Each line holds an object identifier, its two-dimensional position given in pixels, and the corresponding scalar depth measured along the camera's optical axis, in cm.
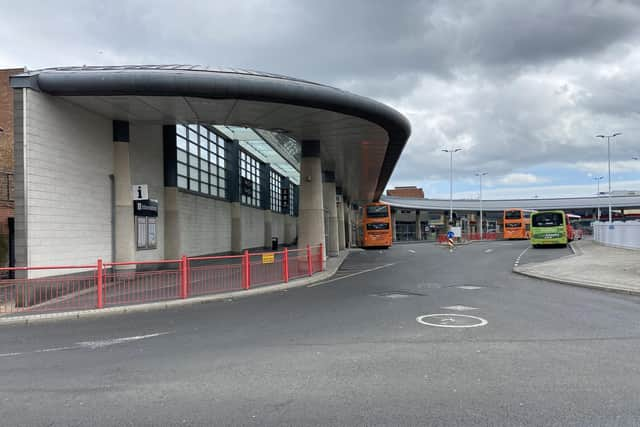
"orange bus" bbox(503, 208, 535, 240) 5416
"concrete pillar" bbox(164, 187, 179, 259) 2153
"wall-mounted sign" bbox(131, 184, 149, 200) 1661
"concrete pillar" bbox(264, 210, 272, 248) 4147
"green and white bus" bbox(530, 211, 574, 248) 3522
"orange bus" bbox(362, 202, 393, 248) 4403
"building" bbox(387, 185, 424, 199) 12019
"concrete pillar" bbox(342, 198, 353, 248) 5567
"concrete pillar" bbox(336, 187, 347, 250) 4609
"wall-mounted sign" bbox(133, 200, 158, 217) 1802
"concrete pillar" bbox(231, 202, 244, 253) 3127
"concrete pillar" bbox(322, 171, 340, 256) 3409
